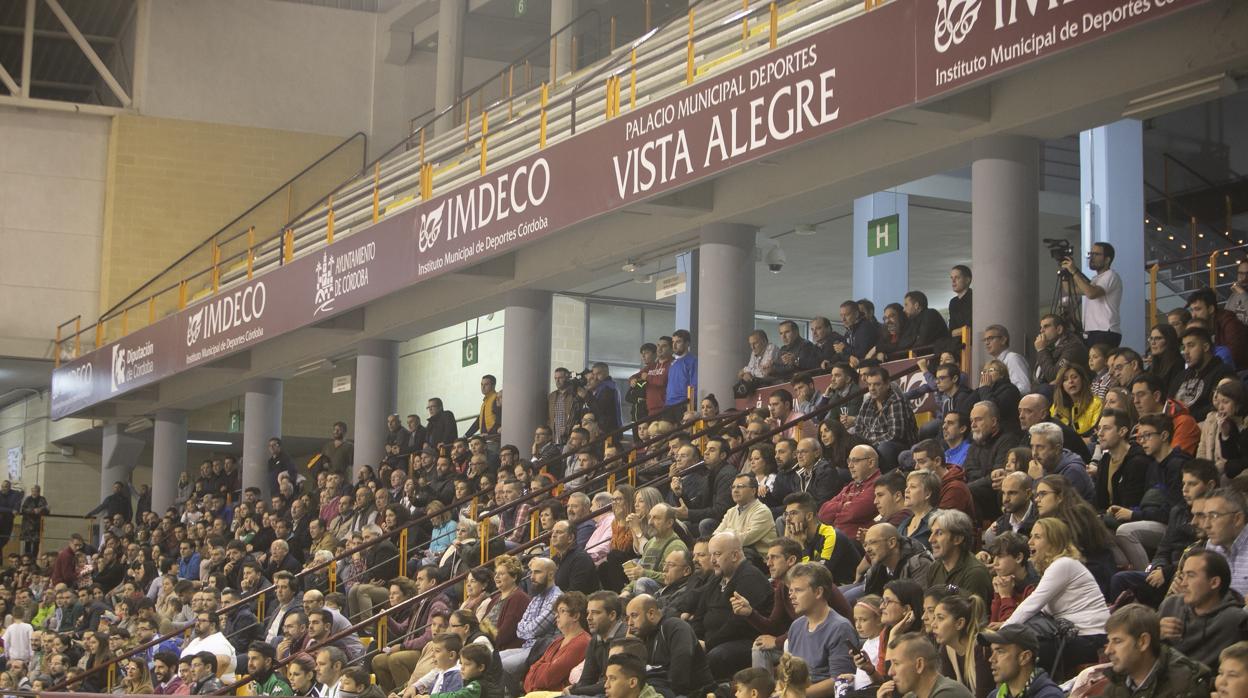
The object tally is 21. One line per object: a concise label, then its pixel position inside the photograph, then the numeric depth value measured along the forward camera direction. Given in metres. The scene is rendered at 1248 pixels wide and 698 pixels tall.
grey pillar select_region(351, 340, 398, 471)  20.48
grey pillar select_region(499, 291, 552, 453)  17.78
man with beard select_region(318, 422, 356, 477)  21.19
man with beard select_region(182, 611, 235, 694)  12.95
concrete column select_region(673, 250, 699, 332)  21.00
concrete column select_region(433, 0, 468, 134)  27.11
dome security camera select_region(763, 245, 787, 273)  16.53
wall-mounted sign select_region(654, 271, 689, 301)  14.99
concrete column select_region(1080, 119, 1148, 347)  15.16
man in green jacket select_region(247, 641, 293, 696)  12.04
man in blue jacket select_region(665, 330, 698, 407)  15.29
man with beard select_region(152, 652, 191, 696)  13.48
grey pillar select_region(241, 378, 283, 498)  23.31
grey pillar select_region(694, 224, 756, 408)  14.62
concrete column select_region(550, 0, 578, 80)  24.47
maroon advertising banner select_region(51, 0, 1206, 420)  10.52
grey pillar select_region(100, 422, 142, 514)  28.02
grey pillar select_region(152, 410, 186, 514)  26.00
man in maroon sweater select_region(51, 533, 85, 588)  24.20
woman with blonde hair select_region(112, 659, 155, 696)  14.33
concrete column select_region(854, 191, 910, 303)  17.89
